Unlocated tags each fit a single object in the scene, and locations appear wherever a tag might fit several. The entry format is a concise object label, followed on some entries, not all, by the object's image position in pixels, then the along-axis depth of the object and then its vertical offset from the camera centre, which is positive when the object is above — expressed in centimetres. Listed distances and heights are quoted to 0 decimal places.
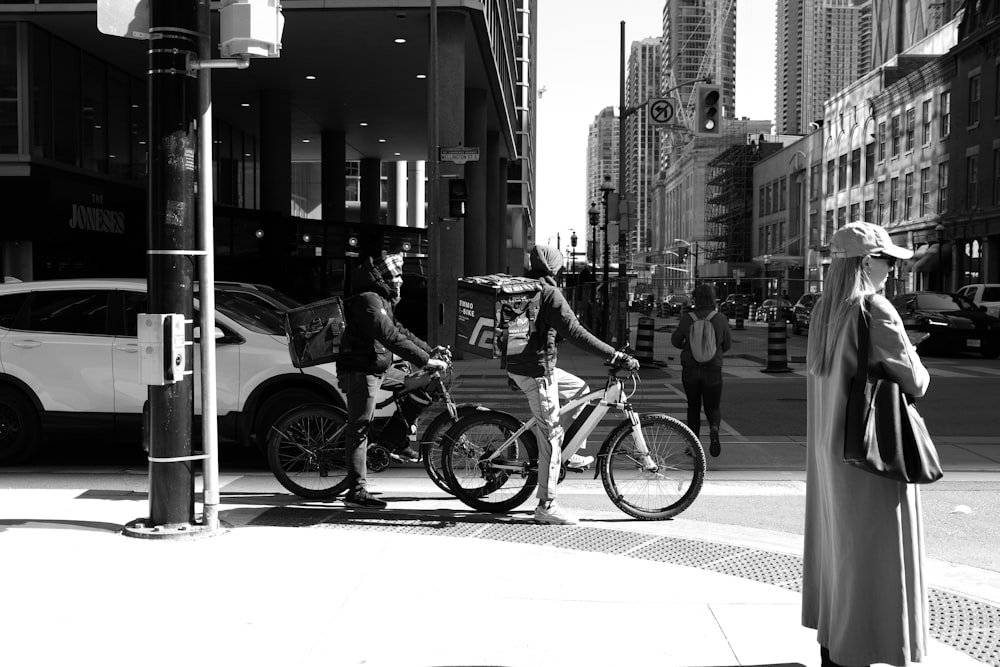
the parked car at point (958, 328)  2578 -112
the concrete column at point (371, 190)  4388 +414
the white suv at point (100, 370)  920 -82
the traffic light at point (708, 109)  2334 +401
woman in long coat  375 -84
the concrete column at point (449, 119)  2231 +360
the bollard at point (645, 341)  2102 -123
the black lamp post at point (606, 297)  2728 -41
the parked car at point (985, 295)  3192 -35
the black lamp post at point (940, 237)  4744 +217
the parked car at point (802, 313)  3828 -115
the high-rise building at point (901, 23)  7231 +1972
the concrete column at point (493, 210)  4107 +314
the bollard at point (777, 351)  2056 -138
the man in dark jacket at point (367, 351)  735 -52
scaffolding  9944 +908
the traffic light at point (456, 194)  2025 +174
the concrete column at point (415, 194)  5850 +517
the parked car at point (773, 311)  3172 -106
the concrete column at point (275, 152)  2997 +381
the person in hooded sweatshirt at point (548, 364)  691 -56
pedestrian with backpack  998 -68
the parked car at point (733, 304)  4844 -109
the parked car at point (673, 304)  5734 -128
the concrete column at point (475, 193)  3050 +267
